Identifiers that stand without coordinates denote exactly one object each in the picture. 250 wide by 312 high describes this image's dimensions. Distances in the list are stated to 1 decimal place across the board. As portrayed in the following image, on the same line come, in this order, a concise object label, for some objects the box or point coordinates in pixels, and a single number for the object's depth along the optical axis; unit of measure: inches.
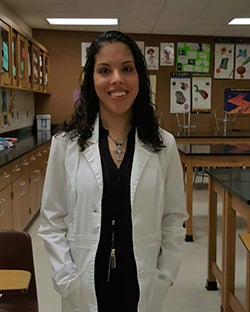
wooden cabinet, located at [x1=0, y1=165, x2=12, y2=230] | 120.6
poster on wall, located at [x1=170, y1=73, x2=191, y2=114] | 283.9
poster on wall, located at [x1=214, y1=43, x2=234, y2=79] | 283.9
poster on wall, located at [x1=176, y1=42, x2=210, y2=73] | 280.9
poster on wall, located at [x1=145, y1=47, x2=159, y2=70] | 277.7
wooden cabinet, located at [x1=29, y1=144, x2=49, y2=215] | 167.5
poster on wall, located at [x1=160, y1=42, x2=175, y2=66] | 278.8
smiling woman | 50.4
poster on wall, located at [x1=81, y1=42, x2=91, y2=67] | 270.5
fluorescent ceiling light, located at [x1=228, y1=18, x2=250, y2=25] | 227.6
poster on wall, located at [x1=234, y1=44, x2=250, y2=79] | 285.3
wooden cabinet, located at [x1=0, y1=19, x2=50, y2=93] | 155.5
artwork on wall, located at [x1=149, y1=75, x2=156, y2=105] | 282.3
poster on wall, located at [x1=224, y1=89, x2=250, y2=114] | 289.3
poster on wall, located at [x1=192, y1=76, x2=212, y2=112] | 285.7
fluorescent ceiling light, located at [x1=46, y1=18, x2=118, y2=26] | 230.1
